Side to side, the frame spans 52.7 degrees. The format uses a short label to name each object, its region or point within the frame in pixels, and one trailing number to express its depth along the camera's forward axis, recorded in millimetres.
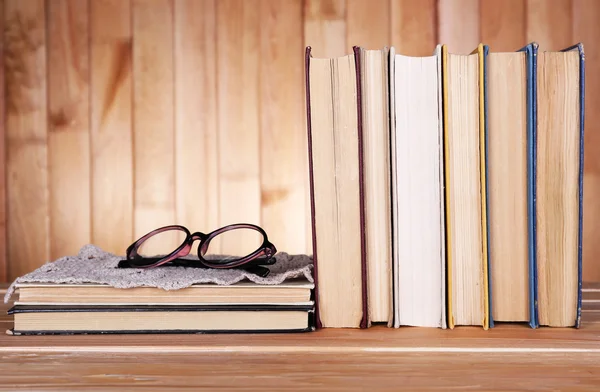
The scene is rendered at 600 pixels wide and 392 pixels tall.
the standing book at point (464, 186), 573
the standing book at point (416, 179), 576
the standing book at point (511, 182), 575
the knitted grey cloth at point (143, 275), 568
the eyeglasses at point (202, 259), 621
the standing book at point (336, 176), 580
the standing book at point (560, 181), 569
